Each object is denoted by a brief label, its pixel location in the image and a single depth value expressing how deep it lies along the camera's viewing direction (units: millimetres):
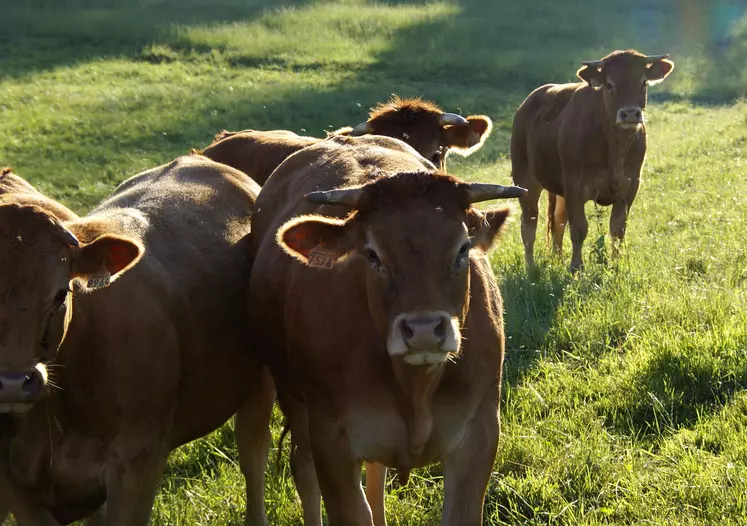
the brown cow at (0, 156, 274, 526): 8195
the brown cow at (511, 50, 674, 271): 21625
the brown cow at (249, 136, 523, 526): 7969
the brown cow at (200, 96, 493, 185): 15992
